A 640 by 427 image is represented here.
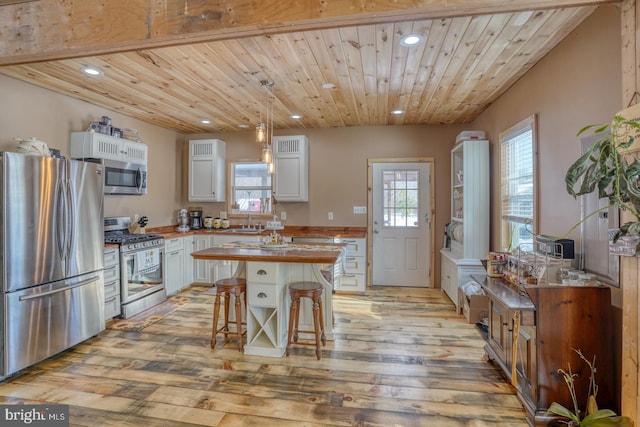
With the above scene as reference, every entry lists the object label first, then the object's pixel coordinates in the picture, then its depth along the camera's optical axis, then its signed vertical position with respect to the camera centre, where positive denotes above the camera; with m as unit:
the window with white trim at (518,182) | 2.98 +0.29
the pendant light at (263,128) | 2.96 +0.77
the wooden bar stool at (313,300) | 2.79 -0.79
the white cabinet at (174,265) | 4.56 -0.76
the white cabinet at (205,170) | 5.39 +0.71
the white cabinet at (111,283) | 3.51 -0.78
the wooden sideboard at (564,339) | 1.89 -0.76
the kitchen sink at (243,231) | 5.13 -0.30
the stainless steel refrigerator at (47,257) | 2.47 -0.38
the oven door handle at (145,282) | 3.95 -0.88
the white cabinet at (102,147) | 3.75 +0.80
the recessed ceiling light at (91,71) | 2.94 +1.32
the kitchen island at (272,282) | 2.78 -0.64
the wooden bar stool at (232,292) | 2.93 -0.74
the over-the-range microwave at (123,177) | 3.89 +0.46
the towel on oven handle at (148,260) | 3.96 -0.60
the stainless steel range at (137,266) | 3.76 -0.65
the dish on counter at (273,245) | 3.17 -0.33
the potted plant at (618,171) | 1.46 +0.19
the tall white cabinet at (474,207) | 4.03 +0.05
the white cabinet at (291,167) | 5.18 +0.73
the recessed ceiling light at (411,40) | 2.40 +1.30
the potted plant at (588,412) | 1.62 -1.06
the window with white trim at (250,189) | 5.59 +0.41
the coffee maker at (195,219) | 5.59 -0.11
